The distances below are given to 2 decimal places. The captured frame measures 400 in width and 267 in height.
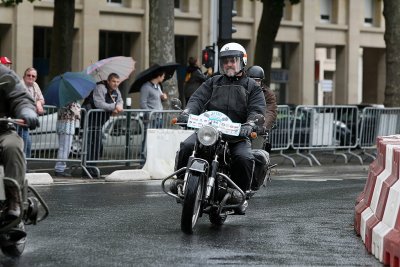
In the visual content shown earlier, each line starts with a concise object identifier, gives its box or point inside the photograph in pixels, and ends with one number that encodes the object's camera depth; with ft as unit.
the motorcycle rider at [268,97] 51.80
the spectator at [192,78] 88.24
